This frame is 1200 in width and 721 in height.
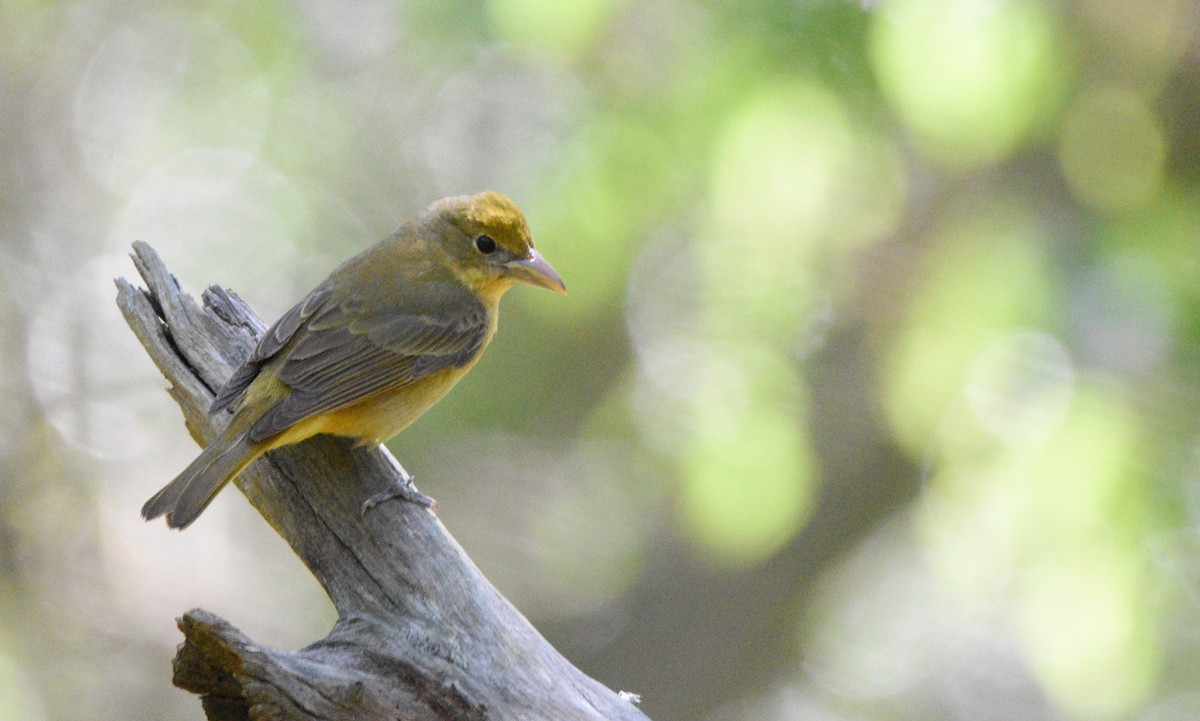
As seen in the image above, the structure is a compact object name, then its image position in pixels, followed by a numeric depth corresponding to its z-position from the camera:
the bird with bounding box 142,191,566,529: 6.86
